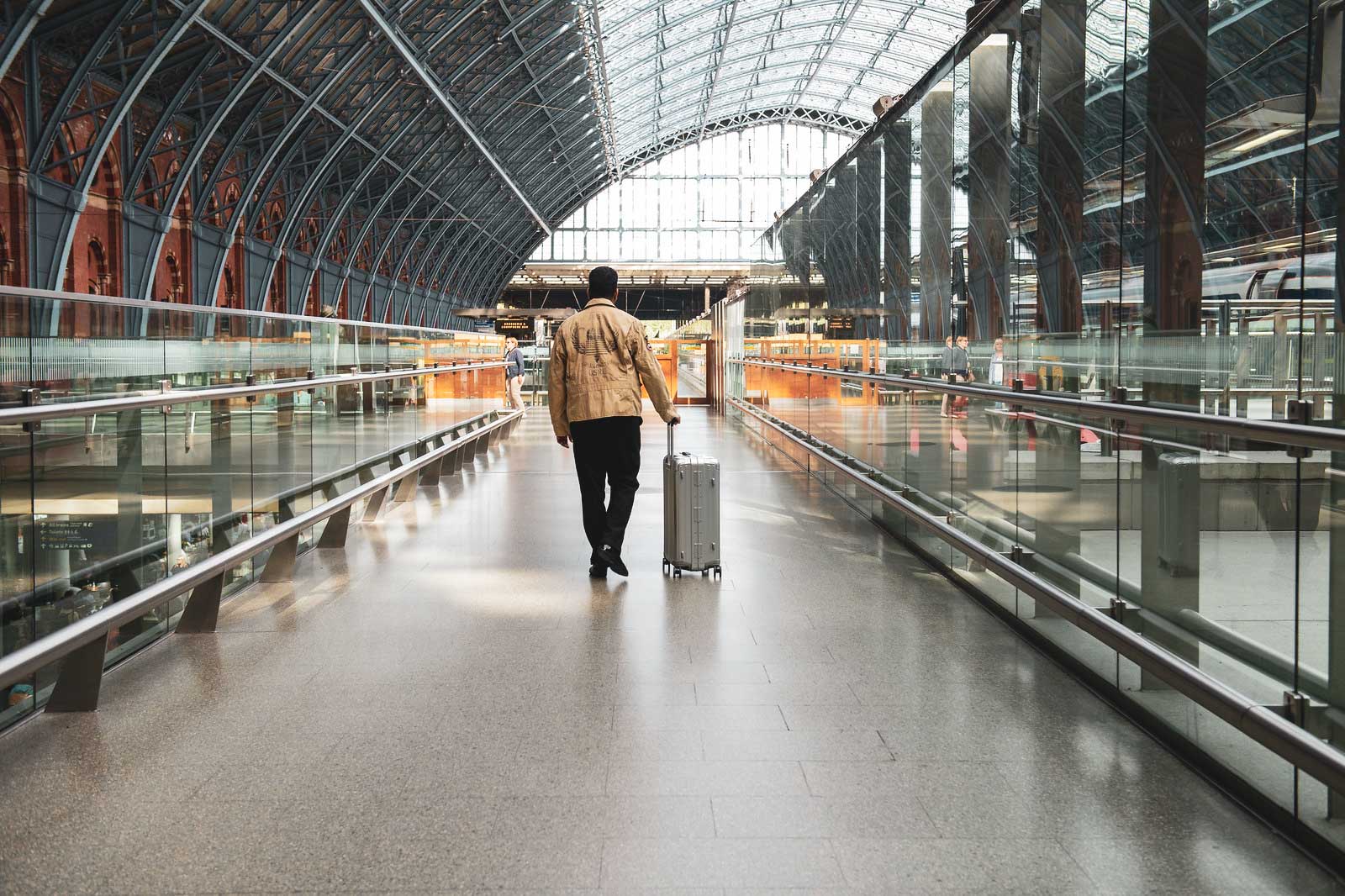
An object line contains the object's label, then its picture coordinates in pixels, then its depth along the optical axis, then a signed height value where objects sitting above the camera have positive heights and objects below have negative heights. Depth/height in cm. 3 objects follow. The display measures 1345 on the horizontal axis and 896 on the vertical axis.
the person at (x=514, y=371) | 2616 +12
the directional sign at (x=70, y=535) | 413 -53
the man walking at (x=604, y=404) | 709 -16
